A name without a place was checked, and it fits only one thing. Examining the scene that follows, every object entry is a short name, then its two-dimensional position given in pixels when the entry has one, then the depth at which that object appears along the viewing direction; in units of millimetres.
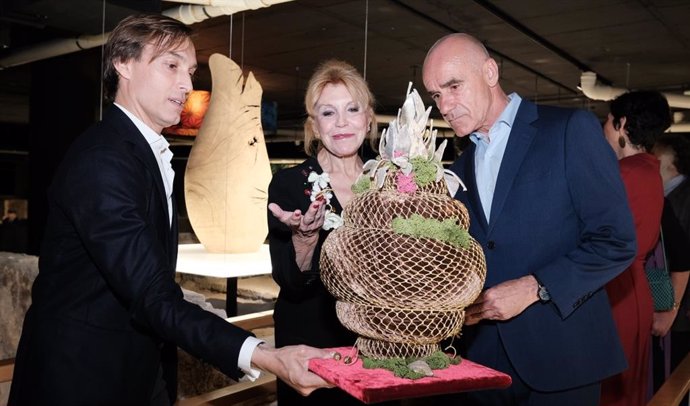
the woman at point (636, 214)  2355
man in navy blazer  1501
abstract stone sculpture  3570
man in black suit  1234
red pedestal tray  1055
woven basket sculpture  1129
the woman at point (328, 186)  1918
